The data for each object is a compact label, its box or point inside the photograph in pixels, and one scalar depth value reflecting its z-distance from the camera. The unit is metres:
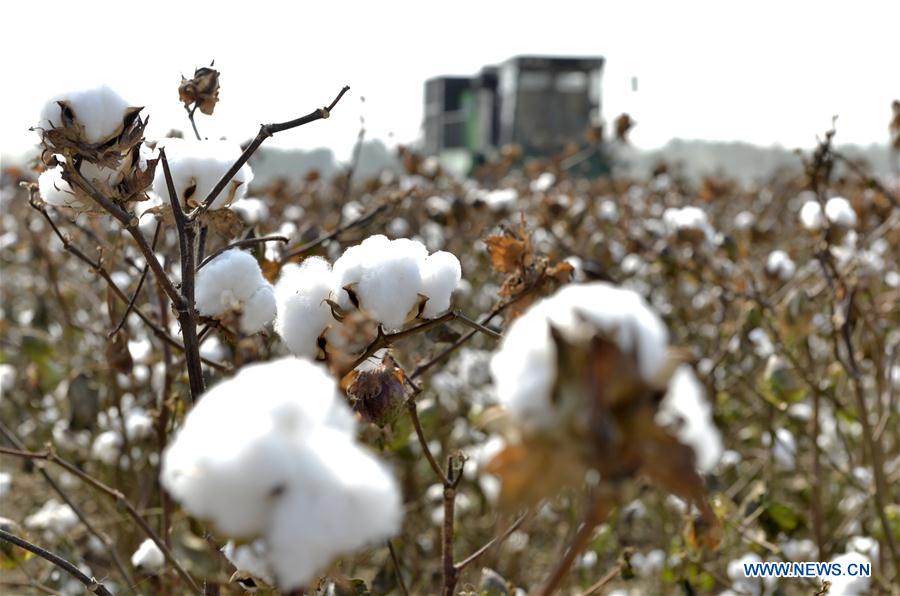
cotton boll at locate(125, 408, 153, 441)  2.53
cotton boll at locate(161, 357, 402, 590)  0.48
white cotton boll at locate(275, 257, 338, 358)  0.93
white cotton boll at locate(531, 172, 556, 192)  4.57
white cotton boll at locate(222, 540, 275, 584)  0.82
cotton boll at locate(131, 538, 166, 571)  1.68
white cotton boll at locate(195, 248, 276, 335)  0.98
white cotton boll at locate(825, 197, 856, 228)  2.14
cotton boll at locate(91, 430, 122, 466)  2.75
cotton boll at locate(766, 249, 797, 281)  2.78
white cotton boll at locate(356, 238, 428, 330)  0.90
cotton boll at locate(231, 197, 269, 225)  1.77
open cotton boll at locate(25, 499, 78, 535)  2.53
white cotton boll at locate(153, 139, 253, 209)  1.05
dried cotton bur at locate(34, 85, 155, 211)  0.96
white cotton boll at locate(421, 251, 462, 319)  0.95
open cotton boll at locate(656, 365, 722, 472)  0.55
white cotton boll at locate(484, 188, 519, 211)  3.66
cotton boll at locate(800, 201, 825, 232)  2.25
